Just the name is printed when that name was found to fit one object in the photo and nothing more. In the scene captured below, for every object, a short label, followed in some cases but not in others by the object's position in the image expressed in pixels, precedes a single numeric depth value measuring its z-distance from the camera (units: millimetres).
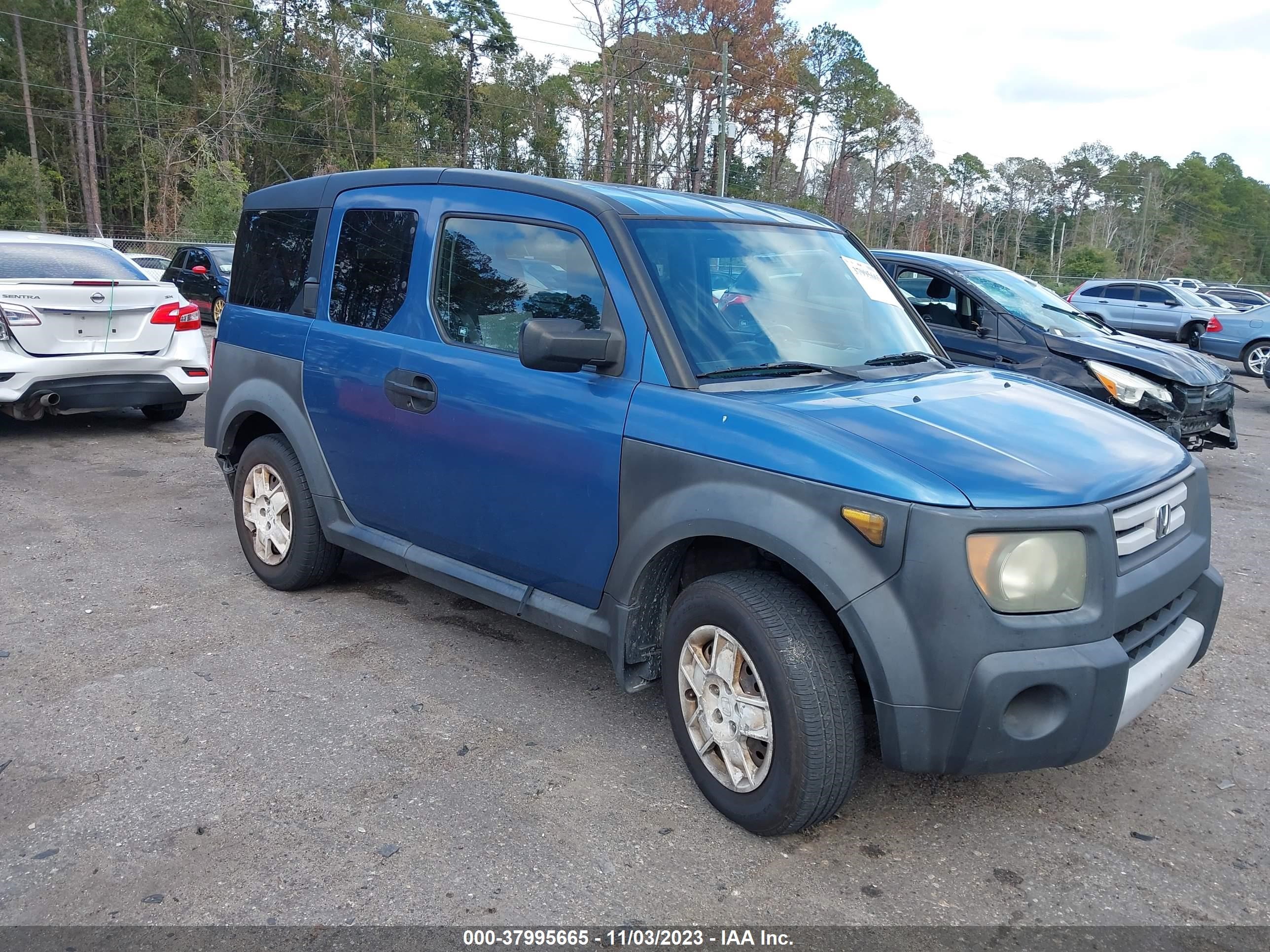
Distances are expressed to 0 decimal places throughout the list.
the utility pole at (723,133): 32625
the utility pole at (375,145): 60562
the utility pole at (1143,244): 86688
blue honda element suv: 2725
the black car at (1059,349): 7906
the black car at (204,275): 18797
